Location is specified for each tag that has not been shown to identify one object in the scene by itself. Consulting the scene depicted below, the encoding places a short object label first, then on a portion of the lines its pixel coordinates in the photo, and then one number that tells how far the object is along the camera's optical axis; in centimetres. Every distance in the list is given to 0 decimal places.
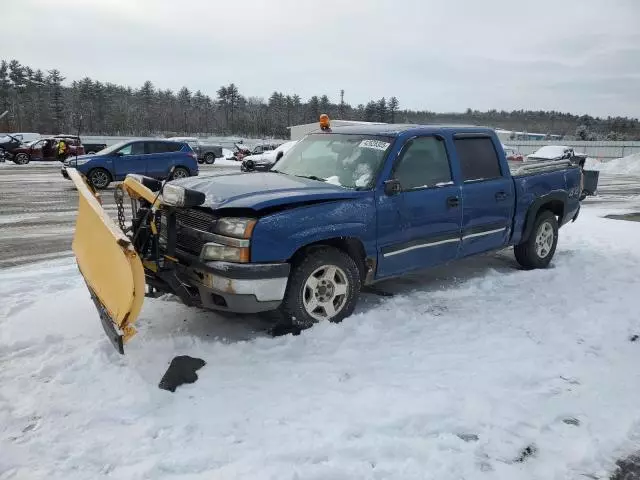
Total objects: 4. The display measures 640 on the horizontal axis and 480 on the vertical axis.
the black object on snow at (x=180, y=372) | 352
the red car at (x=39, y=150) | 2875
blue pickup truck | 402
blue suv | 1670
